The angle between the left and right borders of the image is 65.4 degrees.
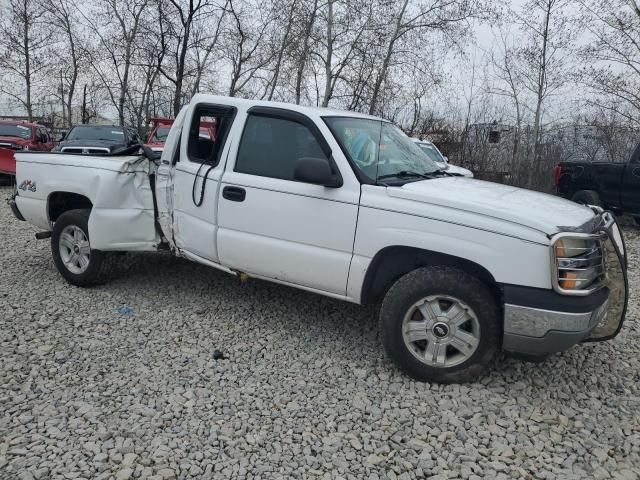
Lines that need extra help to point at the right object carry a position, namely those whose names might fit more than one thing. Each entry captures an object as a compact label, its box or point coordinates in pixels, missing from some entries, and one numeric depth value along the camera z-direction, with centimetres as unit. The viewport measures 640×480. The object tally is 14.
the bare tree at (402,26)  1672
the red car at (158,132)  1183
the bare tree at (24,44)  2281
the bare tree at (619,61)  1375
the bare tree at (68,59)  2245
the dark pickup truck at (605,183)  944
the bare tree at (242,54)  2000
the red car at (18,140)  1238
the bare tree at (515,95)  1544
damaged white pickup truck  301
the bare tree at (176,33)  1750
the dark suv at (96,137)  1181
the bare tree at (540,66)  1483
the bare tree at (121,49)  1995
